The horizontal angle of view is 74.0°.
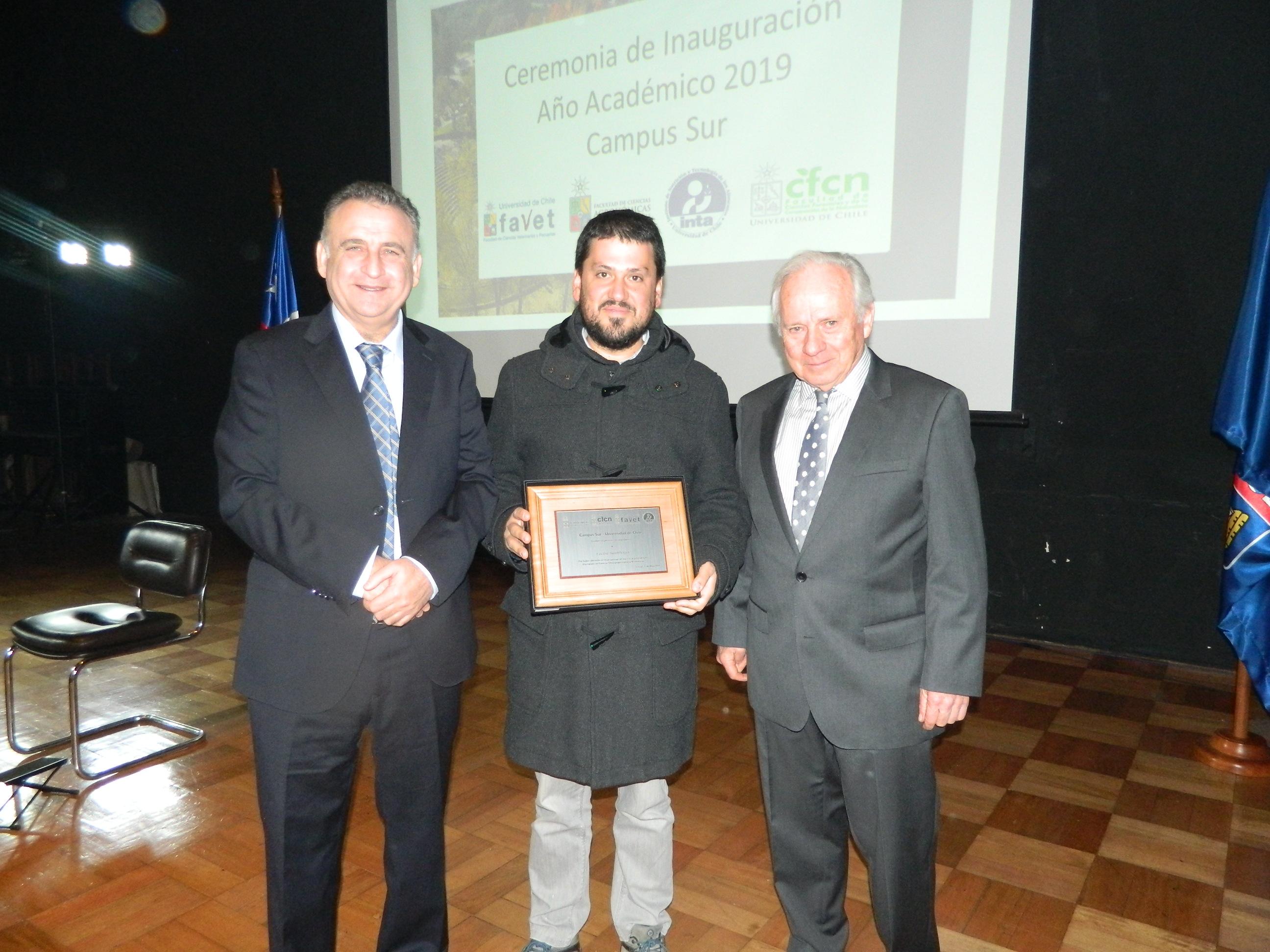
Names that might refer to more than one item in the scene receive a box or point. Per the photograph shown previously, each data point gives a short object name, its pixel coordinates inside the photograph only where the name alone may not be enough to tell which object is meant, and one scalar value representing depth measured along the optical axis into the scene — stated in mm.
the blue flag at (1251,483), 3184
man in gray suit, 1716
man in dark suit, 1665
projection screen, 3998
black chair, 3104
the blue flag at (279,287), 6461
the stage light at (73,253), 8727
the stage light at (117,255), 8758
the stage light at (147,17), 8016
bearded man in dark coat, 1878
